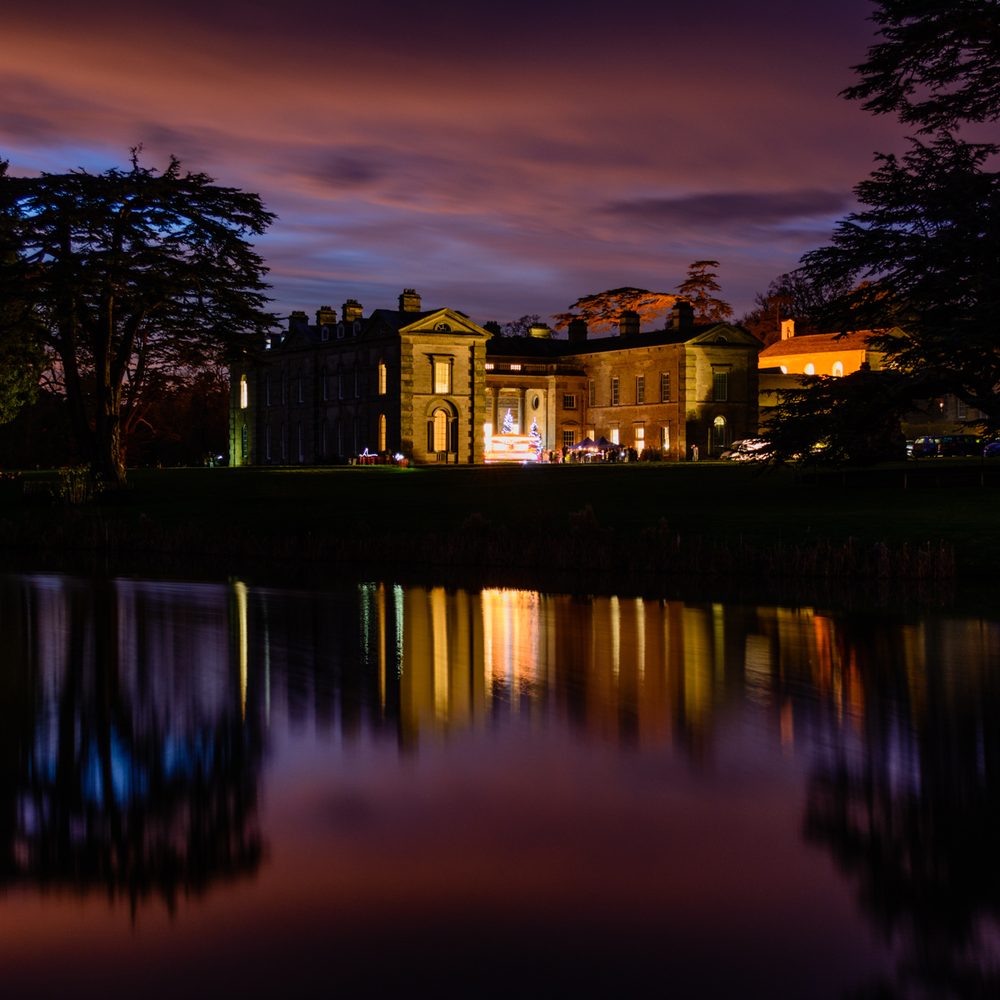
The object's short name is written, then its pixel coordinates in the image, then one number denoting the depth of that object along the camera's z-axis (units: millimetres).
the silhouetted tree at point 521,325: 136750
